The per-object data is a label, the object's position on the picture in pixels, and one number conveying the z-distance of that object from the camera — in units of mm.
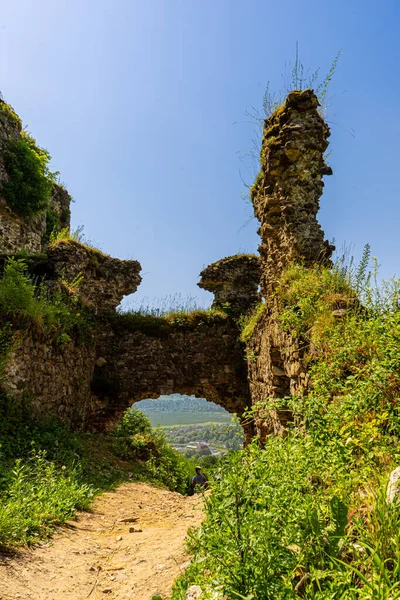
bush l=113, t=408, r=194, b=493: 9352
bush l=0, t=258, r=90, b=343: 6727
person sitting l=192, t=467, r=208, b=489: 9188
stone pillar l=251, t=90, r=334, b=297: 6203
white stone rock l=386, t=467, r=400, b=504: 1631
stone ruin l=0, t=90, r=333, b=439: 6397
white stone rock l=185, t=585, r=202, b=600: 1813
